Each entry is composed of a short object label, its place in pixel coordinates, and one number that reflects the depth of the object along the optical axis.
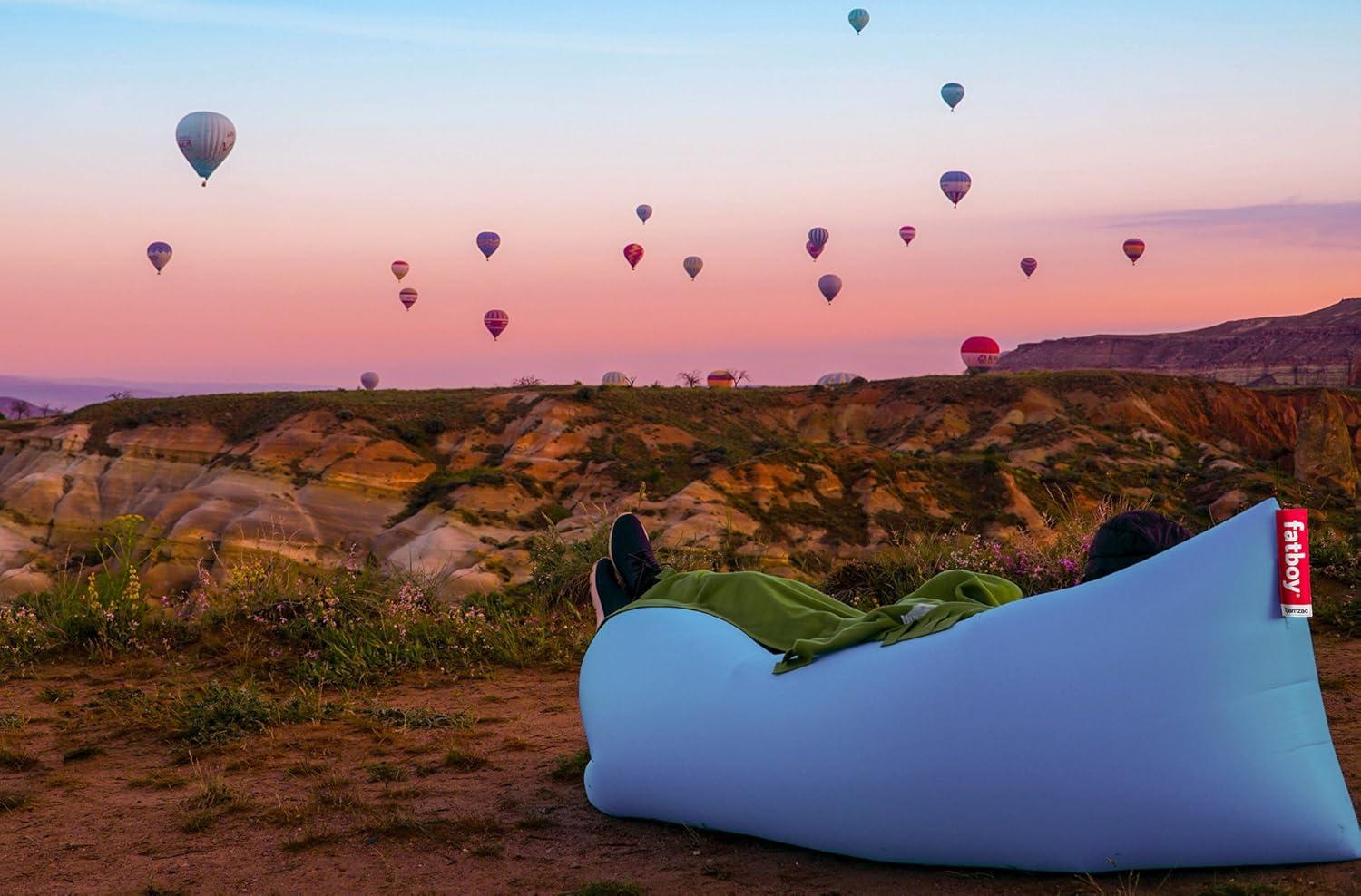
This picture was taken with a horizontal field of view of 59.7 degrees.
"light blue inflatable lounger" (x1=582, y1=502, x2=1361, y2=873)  3.84
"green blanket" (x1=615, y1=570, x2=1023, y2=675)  4.60
